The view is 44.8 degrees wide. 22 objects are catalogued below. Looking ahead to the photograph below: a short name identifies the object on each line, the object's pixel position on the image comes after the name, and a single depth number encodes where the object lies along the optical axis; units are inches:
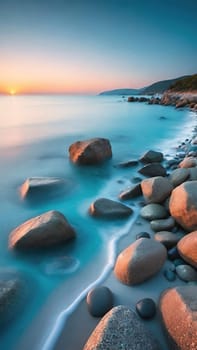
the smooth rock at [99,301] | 81.1
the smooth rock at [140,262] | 91.3
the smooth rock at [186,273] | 91.4
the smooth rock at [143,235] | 120.6
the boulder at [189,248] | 93.3
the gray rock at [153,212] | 135.0
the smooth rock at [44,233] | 113.7
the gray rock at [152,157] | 261.3
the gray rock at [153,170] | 210.4
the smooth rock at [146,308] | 77.5
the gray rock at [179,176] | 155.2
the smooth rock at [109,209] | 145.2
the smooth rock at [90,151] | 250.7
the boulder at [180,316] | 63.0
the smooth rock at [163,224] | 122.6
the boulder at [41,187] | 178.1
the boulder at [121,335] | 61.2
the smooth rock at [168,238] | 108.9
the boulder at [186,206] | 112.5
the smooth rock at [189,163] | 191.2
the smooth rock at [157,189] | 145.1
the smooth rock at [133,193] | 168.7
